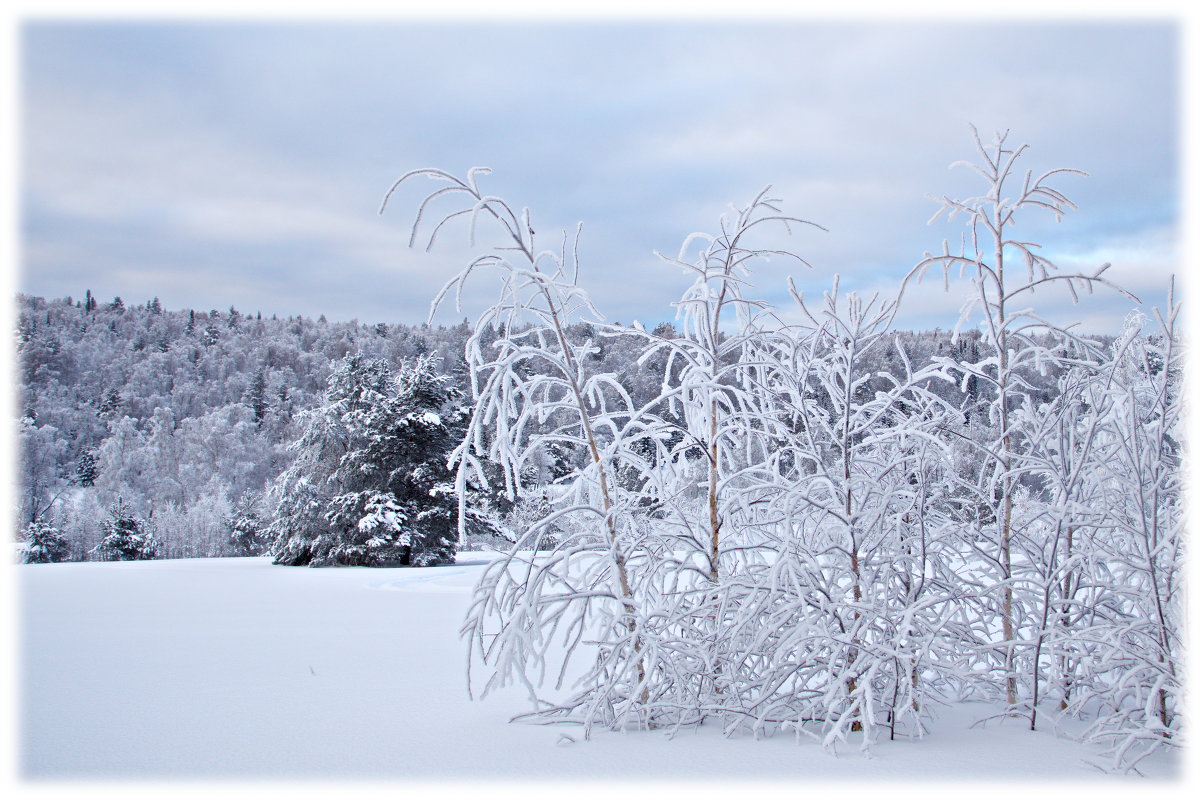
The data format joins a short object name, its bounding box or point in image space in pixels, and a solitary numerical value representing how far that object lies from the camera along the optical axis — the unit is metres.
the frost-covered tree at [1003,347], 3.62
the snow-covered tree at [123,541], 21.53
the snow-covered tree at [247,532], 27.23
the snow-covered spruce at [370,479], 15.83
